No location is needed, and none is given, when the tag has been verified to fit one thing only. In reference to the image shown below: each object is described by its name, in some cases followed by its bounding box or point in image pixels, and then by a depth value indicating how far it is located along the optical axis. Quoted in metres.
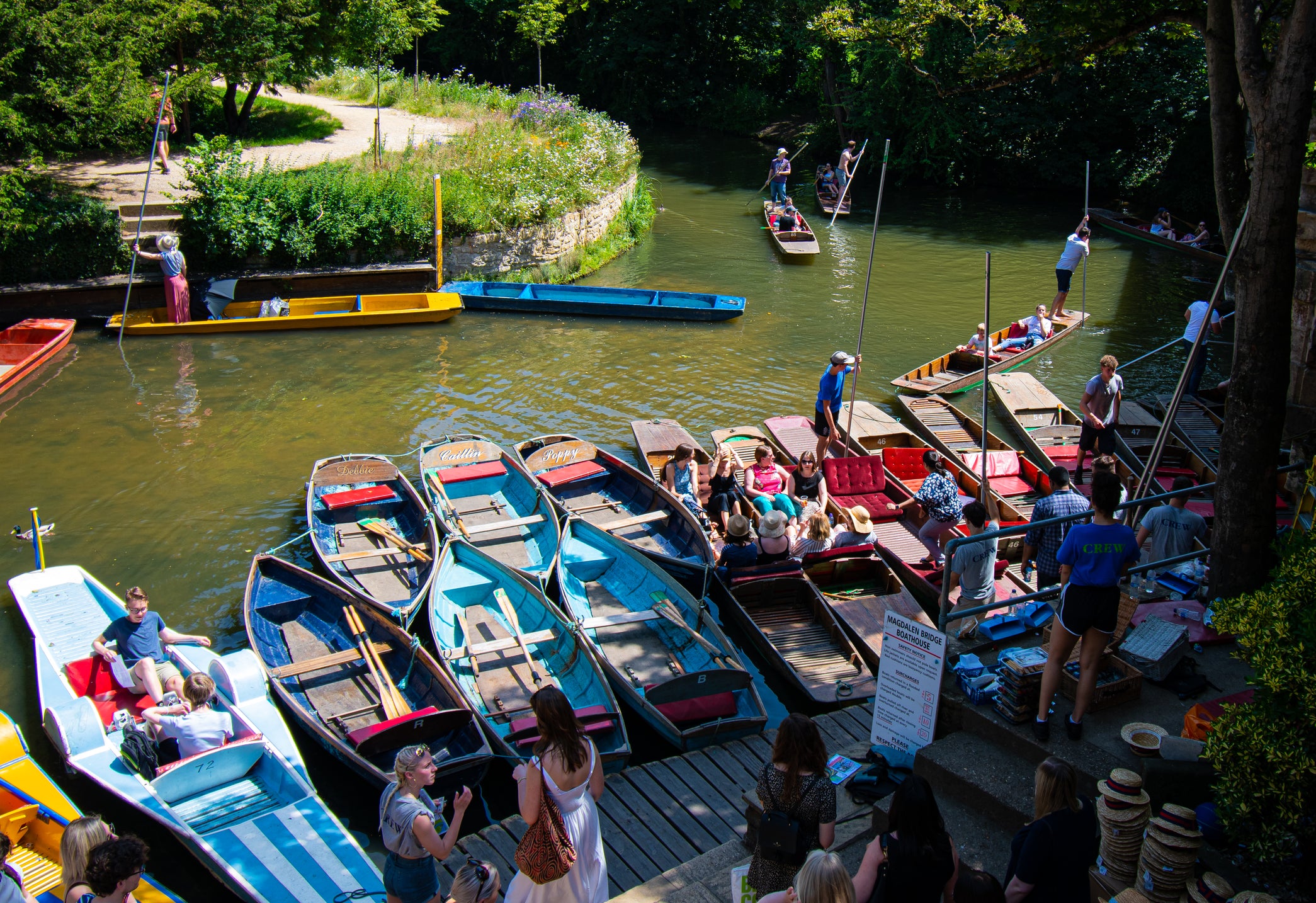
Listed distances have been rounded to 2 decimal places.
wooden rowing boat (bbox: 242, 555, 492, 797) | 7.73
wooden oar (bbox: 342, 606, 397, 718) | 8.58
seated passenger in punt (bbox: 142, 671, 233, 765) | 7.66
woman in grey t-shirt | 5.19
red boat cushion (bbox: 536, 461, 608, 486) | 12.40
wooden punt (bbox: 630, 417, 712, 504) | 12.88
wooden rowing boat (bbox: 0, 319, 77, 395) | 16.22
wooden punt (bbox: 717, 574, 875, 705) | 8.82
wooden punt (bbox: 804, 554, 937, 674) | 9.45
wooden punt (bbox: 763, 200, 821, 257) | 23.22
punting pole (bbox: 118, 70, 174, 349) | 17.64
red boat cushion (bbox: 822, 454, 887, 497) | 11.81
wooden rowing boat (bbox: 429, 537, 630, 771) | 8.07
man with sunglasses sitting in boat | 8.51
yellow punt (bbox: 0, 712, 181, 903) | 6.77
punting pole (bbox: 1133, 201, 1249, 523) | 7.50
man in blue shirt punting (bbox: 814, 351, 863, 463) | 12.52
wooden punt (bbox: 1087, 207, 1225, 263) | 23.73
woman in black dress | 4.76
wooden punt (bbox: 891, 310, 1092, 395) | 15.51
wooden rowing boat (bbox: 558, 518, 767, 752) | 8.19
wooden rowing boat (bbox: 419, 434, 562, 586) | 11.21
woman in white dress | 4.89
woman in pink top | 11.64
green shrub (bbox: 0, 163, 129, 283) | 18.53
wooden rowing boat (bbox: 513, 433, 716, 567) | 11.16
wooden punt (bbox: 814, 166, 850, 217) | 27.78
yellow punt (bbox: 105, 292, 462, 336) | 18.36
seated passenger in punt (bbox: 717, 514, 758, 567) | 9.94
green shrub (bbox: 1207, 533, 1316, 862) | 4.59
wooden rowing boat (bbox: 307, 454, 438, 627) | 10.58
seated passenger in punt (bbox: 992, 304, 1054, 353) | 17.31
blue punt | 19.48
